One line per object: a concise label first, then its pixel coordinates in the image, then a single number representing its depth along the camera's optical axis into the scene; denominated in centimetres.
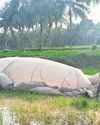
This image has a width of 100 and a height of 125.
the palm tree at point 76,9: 4103
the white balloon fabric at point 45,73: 1323
